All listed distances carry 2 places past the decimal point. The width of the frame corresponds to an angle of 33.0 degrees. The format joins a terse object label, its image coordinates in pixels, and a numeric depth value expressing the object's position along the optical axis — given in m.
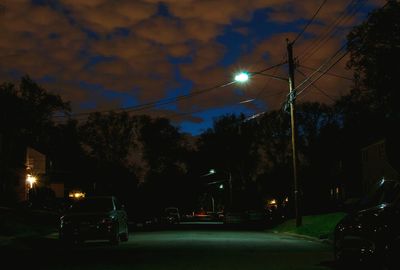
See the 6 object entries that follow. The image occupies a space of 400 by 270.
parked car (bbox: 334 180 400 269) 9.41
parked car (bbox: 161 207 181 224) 57.84
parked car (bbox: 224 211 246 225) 56.28
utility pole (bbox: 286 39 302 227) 34.03
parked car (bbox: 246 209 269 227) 58.06
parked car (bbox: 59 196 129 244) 22.83
